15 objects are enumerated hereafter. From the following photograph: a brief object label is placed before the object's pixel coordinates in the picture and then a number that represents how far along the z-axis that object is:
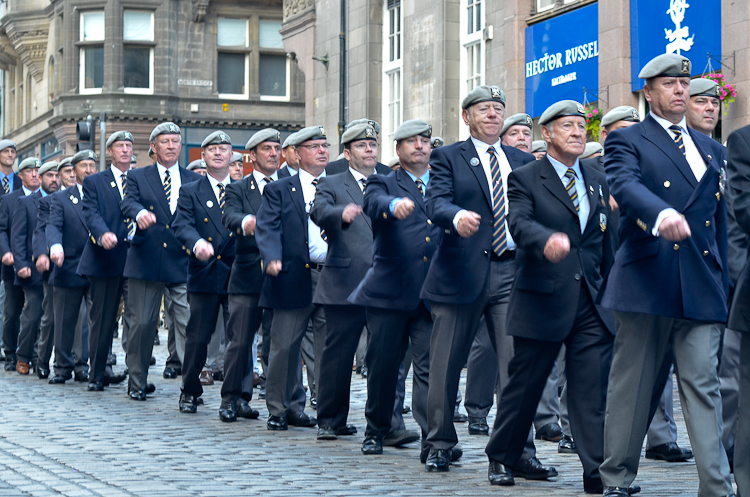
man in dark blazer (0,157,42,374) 14.94
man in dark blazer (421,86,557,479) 7.44
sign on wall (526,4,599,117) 19.50
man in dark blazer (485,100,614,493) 6.71
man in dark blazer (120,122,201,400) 11.48
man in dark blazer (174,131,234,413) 10.60
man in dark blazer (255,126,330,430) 9.55
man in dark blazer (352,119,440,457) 8.16
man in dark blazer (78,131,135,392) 12.29
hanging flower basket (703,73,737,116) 15.77
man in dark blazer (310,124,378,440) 8.95
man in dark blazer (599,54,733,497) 6.01
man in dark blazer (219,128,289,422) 10.07
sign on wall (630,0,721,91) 16.53
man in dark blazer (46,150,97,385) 13.27
